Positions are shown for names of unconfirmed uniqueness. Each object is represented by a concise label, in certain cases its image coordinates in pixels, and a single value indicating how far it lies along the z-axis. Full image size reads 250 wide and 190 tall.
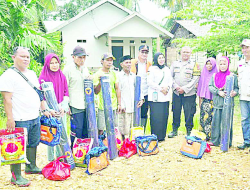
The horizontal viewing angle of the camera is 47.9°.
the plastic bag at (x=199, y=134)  5.18
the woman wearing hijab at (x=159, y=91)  5.54
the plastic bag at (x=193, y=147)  4.92
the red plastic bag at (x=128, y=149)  5.05
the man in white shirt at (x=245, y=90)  4.96
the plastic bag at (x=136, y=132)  5.26
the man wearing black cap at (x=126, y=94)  5.22
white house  16.86
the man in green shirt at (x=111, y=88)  4.81
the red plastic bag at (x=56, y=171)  4.02
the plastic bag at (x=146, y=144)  5.01
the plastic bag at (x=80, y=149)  4.52
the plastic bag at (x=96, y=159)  4.26
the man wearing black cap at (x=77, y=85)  4.40
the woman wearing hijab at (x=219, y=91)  5.12
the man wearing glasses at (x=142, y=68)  5.74
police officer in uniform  5.75
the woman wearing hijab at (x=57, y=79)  4.10
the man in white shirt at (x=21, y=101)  3.46
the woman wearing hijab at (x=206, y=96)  5.55
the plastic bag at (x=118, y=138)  5.20
